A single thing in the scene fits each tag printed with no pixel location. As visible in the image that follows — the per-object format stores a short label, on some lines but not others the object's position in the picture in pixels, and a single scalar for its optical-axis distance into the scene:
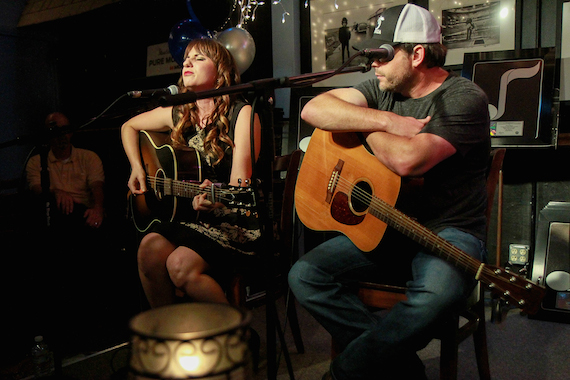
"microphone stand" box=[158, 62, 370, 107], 1.23
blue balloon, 3.24
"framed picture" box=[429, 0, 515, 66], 3.04
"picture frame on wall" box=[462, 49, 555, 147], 2.80
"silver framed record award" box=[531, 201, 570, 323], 2.70
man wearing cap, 1.48
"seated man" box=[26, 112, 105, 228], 3.31
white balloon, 3.23
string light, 3.79
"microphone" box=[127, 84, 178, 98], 1.41
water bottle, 2.19
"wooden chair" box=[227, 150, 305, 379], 1.94
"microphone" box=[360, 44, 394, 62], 1.41
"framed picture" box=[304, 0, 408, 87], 3.58
